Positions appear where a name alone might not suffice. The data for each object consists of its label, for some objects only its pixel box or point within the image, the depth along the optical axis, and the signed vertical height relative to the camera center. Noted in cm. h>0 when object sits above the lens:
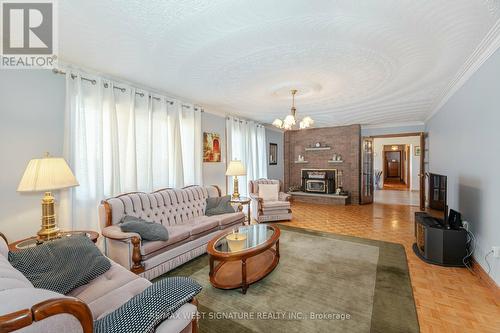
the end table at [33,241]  209 -77
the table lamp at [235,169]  470 -10
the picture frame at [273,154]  771 +38
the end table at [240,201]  427 -75
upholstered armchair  501 -104
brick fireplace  723 +29
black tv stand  288 -109
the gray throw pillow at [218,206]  397 -77
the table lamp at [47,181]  202 -15
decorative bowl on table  260 -95
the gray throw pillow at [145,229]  256 -77
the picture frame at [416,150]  1002 +62
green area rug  189 -138
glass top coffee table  234 -101
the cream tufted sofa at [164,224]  250 -91
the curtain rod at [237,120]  559 +121
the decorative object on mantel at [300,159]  814 +20
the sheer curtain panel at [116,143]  286 +35
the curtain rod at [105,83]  272 +118
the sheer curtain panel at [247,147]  571 +50
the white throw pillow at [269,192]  548 -69
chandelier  362 +74
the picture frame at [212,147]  498 +41
